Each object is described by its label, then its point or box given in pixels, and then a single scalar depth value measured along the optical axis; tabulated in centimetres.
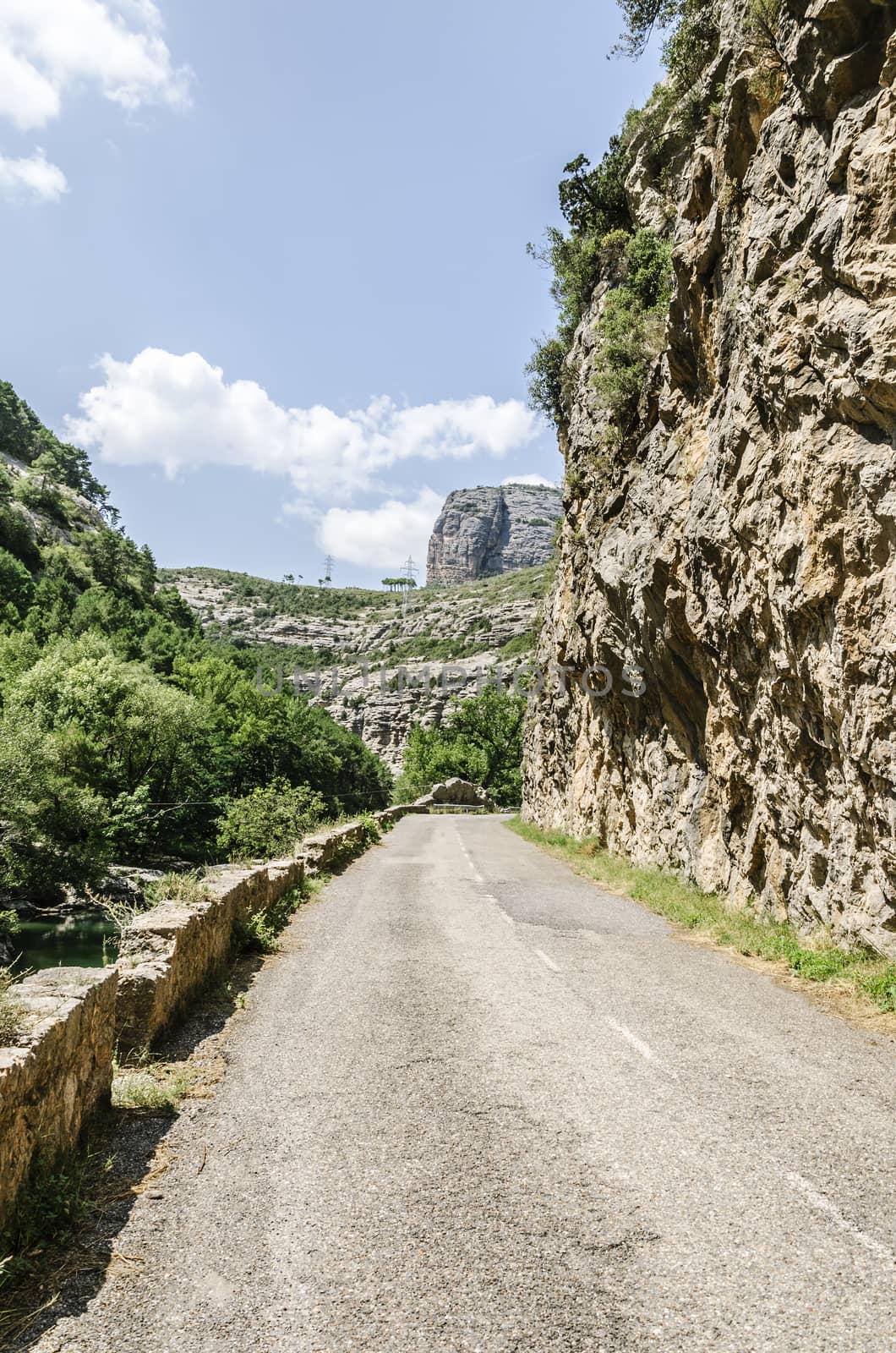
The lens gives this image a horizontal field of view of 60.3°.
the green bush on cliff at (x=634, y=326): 1956
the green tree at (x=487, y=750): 7556
